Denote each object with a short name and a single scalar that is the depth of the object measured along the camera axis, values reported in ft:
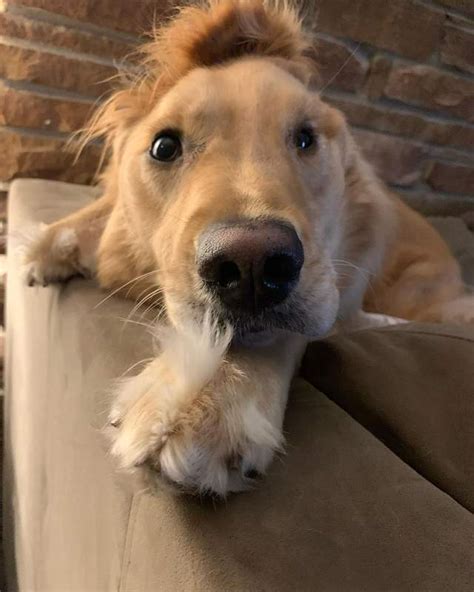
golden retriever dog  0.62
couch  0.50
